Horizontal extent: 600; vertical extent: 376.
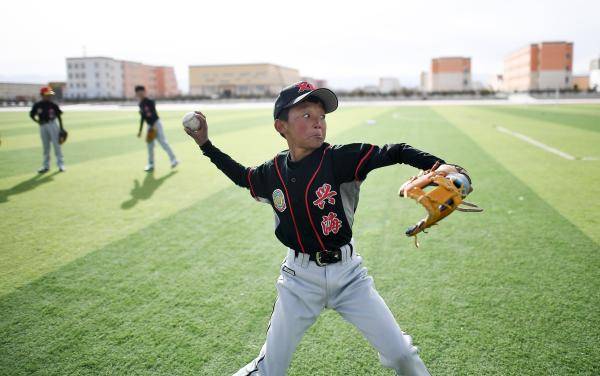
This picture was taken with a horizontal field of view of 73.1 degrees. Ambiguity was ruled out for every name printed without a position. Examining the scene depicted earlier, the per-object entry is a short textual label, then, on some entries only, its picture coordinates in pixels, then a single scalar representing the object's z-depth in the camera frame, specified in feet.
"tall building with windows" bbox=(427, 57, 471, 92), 313.73
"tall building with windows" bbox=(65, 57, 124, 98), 352.90
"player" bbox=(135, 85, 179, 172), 33.01
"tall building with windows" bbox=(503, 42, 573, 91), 269.23
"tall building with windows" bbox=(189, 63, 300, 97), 327.26
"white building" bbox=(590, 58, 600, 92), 298.58
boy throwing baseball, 7.46
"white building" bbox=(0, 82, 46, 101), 294.05
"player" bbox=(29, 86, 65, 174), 32.83
